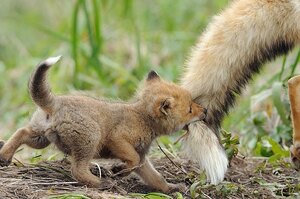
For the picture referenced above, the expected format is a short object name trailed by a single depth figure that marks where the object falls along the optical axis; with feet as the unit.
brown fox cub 38.93
